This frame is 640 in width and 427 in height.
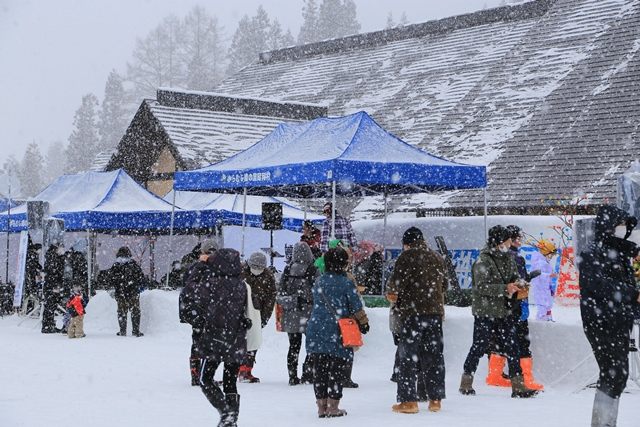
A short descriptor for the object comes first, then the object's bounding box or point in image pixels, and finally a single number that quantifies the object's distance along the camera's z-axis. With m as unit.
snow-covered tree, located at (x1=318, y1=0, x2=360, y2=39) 81.56
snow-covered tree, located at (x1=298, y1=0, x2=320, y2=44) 83.19
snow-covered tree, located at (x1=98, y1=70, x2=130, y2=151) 81.94
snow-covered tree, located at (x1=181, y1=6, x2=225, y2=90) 77.50
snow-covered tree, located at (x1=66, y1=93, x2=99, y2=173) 75.62
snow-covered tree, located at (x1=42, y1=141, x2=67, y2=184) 141.46
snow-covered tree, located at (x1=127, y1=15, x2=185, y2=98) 77.06
